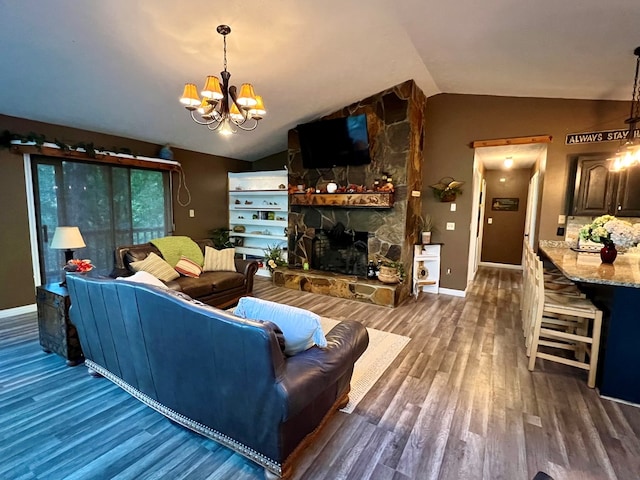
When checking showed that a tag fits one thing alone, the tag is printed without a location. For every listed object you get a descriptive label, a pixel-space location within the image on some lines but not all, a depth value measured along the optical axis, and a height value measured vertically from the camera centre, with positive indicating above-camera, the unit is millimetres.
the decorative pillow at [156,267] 3617 -695
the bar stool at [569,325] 2479 -1000
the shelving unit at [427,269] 5047 -933
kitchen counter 2253 -880
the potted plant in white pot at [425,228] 5102 -241
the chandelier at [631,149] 3025 +688
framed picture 7023 +258
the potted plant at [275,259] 5551 -880
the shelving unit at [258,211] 6320 +0
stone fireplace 4586 +151
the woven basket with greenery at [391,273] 4461 -871
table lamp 3045 -322
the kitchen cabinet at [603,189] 3701 +345
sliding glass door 4090 +43
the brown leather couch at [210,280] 3652 -895
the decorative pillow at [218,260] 4336 -713
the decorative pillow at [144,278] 2403 -551
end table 2662 -1052
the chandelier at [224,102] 2428 +915
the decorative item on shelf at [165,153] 5184 +956
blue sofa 1458 -857
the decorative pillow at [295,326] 1719 -646
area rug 2422 -1398
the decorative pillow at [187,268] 3973 -760
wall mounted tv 4719 +1141
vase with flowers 2676 -160
